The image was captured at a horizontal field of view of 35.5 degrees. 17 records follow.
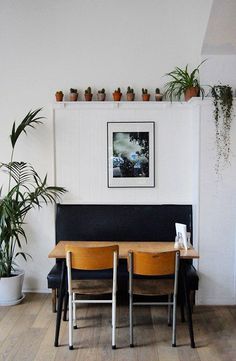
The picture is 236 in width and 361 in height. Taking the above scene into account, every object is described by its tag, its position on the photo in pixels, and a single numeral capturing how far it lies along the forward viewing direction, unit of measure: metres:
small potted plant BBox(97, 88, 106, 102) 4.28
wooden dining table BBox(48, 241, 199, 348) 3.19
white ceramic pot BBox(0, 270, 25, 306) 4.03
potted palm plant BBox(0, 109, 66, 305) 4.02
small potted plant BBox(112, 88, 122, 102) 4.27
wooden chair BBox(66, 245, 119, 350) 3.09
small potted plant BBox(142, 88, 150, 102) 4.27
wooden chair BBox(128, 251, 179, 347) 3.05
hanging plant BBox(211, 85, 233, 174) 3.92
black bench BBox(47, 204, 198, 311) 4.30
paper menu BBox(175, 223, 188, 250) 3.50
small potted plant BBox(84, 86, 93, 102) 4.28
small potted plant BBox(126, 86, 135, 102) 4.27
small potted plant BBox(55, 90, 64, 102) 4.26
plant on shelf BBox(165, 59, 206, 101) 4.16
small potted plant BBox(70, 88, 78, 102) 4.27
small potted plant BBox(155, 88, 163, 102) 4.27
